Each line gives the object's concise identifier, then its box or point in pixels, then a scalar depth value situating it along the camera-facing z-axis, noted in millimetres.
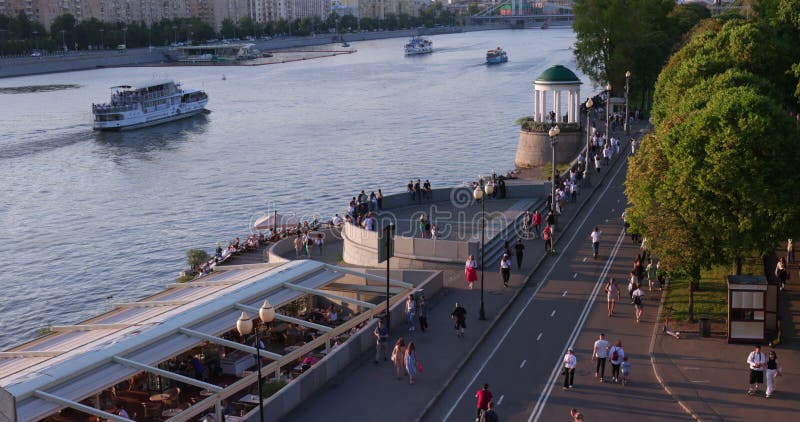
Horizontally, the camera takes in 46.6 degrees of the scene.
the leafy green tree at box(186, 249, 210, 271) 39812
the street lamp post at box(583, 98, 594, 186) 41062
